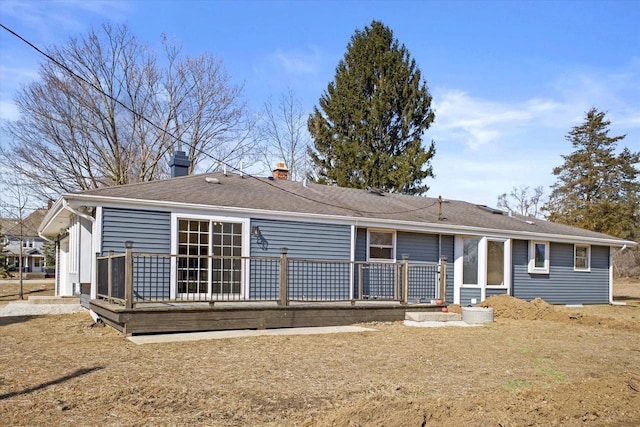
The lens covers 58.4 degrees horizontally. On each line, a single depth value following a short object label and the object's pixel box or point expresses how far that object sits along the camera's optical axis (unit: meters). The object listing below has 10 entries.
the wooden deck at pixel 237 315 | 9.75
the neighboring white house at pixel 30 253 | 57.94
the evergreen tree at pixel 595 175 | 44.81
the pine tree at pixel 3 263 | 34.50
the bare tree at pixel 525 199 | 53.34
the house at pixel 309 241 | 12.15
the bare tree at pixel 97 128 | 25.08
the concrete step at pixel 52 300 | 14.77
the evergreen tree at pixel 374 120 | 33.28
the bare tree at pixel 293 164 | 35.38
